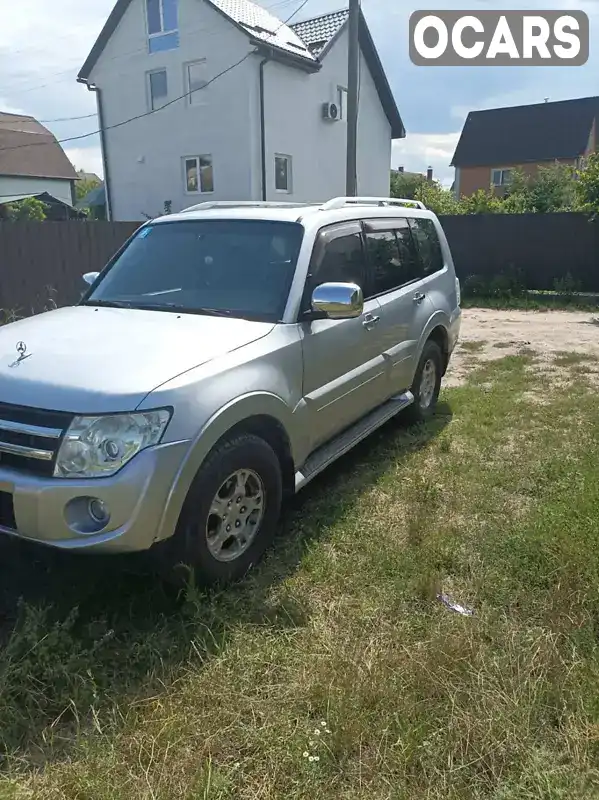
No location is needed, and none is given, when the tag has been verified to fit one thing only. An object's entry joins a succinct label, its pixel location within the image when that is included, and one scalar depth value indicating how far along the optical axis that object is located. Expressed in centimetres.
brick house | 4262
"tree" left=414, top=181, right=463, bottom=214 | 2999
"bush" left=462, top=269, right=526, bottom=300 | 1528
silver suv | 260
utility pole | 1233
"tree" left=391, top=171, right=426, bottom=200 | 5228
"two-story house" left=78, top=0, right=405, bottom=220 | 1931
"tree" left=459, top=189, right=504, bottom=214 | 2231
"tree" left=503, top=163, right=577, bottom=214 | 2440
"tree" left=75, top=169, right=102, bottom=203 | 5757
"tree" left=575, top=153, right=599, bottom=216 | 1422
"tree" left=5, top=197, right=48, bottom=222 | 3063
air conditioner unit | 2202
